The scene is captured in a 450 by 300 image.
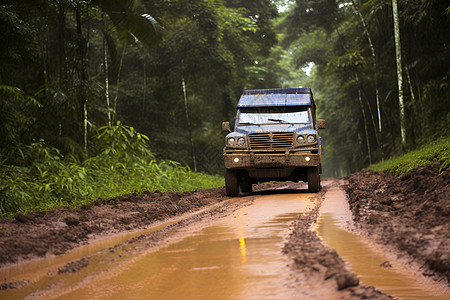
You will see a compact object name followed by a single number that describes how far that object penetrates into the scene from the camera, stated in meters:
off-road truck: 10.89
